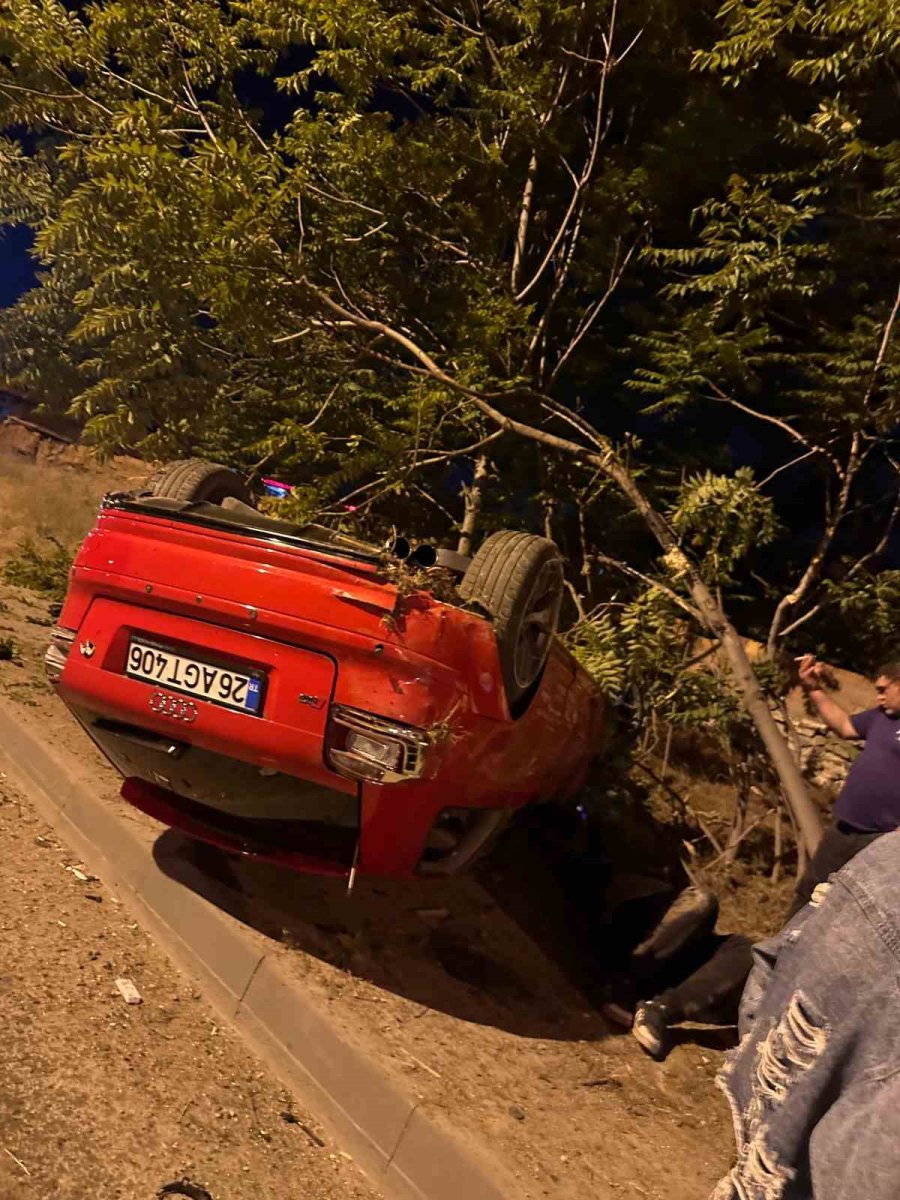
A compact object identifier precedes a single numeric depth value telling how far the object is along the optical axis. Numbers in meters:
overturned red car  2.46
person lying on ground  3.03
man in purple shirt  3.02
